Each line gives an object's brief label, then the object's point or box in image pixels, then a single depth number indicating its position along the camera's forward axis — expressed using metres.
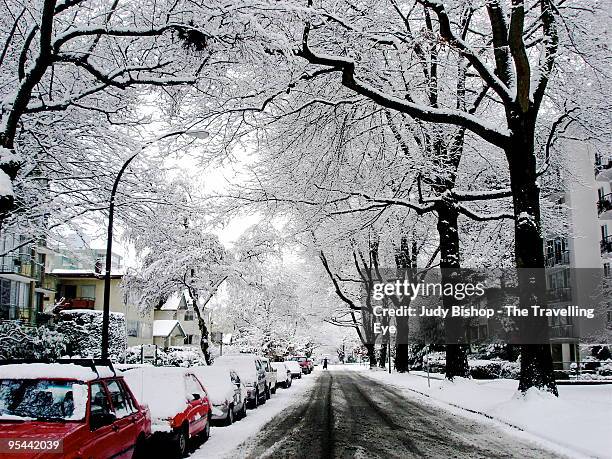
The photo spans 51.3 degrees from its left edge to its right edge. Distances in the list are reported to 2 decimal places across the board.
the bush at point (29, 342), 23.81
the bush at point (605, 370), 34.25
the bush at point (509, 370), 34.22
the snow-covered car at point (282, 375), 32.84
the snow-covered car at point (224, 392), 15.66
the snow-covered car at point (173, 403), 10.81
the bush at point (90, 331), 32.69
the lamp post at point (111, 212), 16.92
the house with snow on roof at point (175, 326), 76.09
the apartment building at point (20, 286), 37.44
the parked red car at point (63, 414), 6.75
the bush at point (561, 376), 31.63
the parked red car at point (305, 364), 62.24
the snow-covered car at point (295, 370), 46.42
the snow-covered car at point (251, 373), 21.18
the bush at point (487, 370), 35.12
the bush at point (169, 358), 43.39
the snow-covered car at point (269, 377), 25.69
